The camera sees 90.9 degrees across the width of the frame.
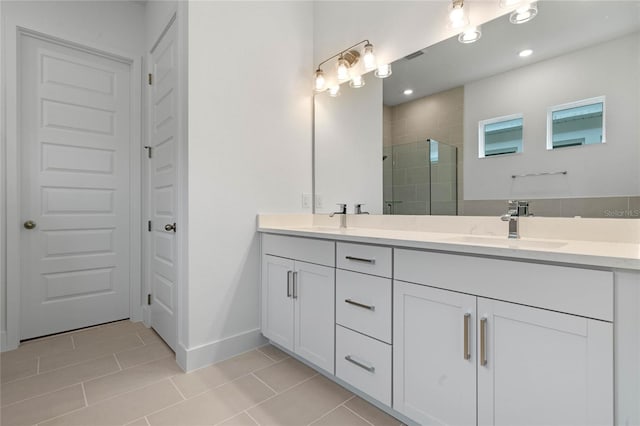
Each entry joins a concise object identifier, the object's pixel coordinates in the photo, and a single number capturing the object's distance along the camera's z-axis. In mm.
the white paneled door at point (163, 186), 2098
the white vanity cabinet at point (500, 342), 874
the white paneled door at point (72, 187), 2303
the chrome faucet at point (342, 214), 2309
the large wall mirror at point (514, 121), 1275
